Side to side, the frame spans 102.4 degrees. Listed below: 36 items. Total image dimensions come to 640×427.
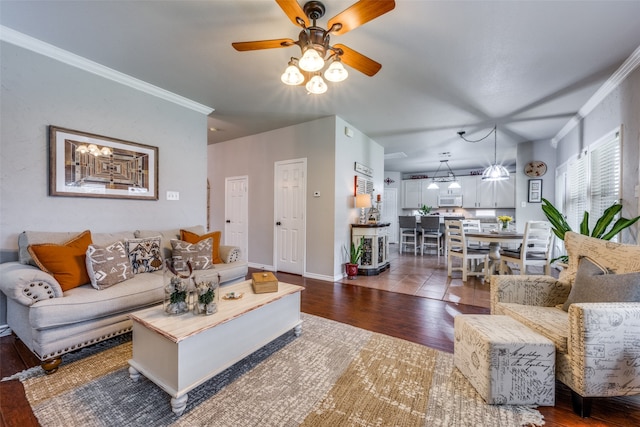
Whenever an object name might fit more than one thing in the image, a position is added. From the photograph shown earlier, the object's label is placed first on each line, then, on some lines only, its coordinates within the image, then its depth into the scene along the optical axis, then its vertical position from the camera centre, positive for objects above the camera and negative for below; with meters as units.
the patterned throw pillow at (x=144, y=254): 2.56 -0.47
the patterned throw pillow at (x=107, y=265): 2.07 -0.48
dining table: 3.69 -0.41
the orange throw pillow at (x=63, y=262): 1.98 -0.43
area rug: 1.34 -1.09
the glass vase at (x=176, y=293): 1.60 -0.54
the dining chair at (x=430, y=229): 6.23 -0.45
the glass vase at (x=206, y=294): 1.59 -0.53
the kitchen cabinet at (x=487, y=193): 7.59 +0.56
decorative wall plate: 5.28 +0.89
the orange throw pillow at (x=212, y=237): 3.06 -0.36
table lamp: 4.33 +0.15
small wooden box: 2.00 -0.59
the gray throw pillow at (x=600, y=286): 1.43 -0.44
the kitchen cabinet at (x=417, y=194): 8.57 +0.56
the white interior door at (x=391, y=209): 8.85 +0.04
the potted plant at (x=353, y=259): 4.19 -0.83
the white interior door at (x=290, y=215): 4.37 -0.10
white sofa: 1.66 -0.70
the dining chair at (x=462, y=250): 4.02 -0.65
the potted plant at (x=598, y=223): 2.43 -0.12
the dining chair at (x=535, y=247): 3.47 -0.50
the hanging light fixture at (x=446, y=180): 7.94 +1.02
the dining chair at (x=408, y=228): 6.59 -0.47
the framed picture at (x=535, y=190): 5.31 +0.43
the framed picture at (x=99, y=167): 2.48 +0.44
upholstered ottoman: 1.42 -0.88
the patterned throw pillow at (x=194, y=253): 2.75 -0.49
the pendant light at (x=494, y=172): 4.74 +0.72
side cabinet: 4.38 -0.59
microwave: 8.23 +0.32
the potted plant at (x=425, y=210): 7.92 +0.02
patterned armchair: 1.30 -0.71
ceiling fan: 1.50 +1.16
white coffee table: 1.37 -0.80
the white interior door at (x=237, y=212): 5.05 -0.06
